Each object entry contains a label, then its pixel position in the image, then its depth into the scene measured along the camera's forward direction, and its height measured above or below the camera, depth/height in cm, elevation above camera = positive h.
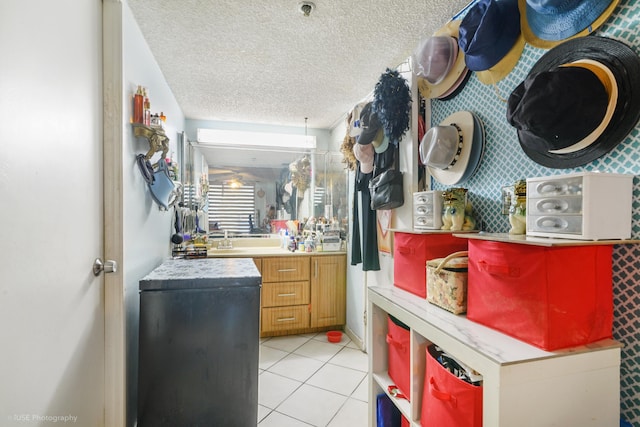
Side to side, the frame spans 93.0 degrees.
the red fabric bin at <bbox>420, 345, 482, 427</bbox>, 96 -63
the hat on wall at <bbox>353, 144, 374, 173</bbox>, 231 +45
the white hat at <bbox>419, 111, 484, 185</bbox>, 151 +34
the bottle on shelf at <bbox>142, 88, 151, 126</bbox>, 168 +57
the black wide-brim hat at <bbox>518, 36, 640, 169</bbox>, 92 +40
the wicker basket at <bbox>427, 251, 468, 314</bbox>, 122 -29
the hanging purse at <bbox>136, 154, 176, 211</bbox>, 179 +22
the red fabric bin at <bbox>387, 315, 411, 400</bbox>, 138 -67
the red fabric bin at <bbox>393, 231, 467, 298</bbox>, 145 -19
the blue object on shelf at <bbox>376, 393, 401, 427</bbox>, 155 -103
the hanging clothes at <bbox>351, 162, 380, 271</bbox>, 239 -12
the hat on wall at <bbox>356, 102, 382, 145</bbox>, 209 +62
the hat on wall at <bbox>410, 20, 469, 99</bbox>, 160 +82
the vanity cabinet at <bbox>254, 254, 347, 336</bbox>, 311 -84
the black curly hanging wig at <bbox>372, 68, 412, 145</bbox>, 188 +70
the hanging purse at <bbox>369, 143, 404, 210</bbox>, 200 +16
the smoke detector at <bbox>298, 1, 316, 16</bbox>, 154 +107
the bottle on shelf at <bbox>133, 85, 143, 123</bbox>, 165 +58
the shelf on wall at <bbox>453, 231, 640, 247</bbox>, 84 -8
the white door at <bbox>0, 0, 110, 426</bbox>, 83 +1
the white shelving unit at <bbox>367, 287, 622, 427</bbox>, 82 -46
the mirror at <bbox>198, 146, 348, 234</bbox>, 359 +33
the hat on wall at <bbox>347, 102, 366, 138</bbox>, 242 +78
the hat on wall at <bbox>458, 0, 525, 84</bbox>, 122 +74
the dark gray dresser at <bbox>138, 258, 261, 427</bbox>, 156 -72
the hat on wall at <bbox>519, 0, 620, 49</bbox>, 99 +69
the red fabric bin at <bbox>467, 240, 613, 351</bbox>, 87 -24
